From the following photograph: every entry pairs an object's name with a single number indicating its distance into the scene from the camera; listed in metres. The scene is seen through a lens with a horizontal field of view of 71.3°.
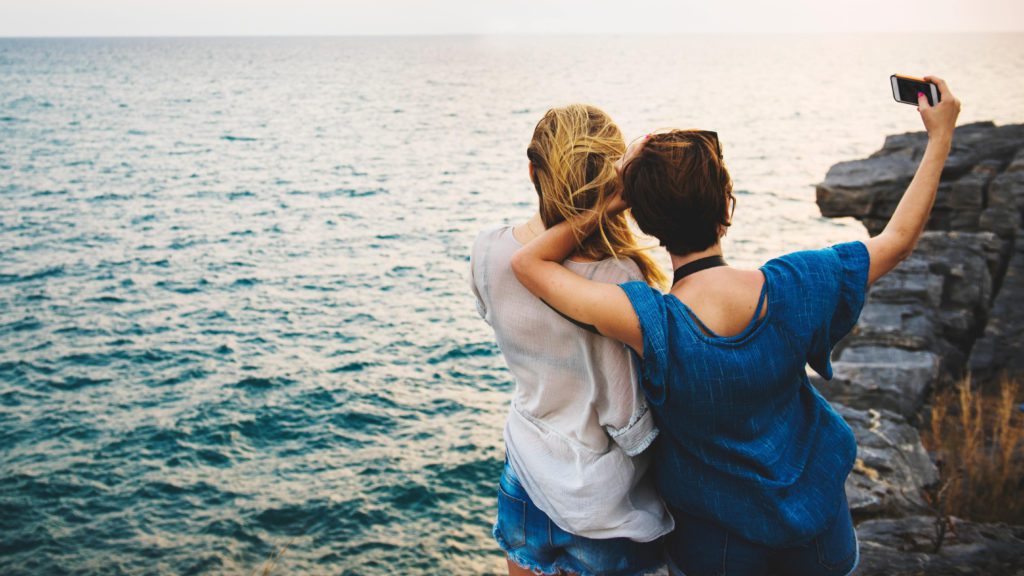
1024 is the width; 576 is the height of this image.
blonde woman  2.02
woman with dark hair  1.86
